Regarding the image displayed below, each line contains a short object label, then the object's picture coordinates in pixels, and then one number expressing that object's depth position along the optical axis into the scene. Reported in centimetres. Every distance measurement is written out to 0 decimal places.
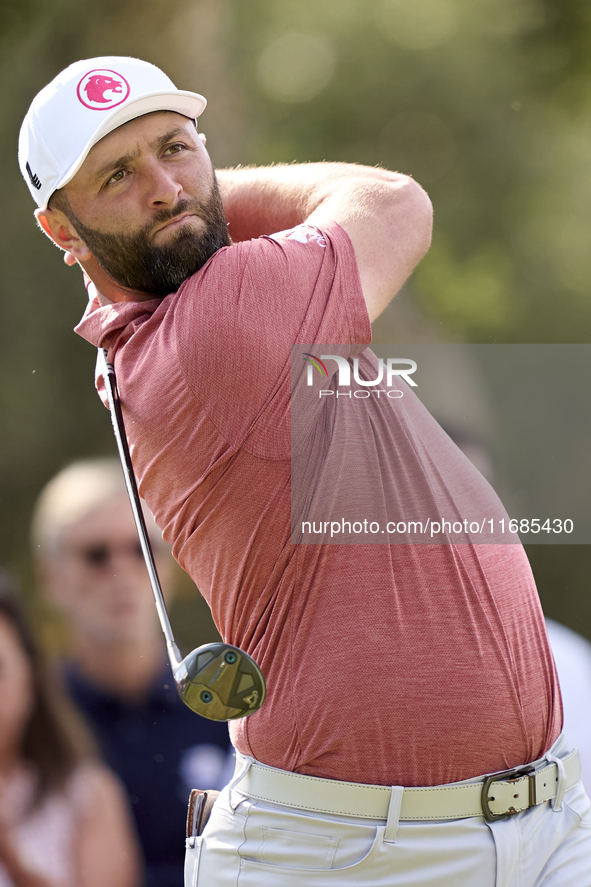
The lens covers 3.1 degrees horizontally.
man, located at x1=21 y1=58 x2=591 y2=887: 1168
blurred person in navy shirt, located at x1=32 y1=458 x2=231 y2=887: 1447
